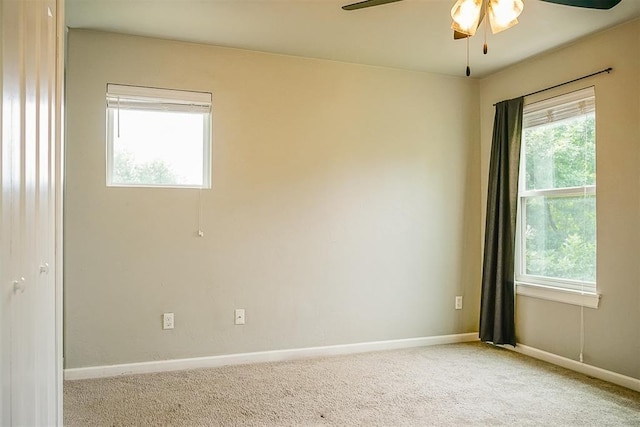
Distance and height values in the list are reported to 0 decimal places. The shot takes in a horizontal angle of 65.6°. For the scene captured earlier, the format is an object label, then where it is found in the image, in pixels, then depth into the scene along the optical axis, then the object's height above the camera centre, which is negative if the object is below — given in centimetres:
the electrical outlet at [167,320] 347 -79
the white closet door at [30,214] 123 -2
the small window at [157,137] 341 +50
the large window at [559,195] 347 +12
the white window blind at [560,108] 346 +77
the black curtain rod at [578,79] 331 +94
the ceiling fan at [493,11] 198 +81
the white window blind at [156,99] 338 +76
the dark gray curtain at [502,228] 396 -14
